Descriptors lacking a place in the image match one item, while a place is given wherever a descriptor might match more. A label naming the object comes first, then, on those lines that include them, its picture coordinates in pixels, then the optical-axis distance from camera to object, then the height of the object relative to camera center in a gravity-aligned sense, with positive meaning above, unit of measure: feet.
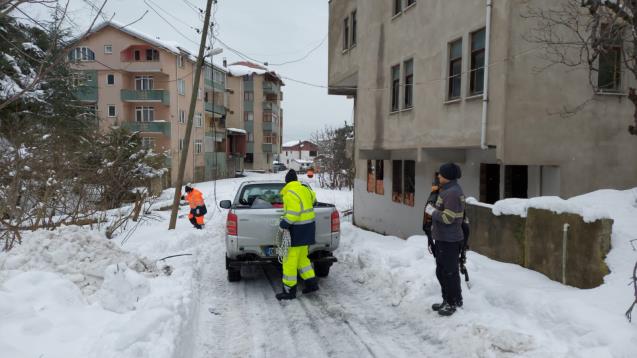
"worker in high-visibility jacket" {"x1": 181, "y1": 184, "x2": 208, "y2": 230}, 48.19 -5.14
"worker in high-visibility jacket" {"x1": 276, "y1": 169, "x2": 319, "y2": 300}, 23.61 -3.90
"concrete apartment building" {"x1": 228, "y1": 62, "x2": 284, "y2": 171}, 226.99 +23.75
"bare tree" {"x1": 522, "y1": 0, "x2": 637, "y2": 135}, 27.50 +7.17
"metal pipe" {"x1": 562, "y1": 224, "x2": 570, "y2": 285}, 19.79 -3.60
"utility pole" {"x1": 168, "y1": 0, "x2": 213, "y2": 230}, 47.91 +4.81
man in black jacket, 19.04 -3.17
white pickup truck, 25.49 -4.34
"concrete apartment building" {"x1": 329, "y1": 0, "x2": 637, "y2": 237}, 28.89 +3.41
